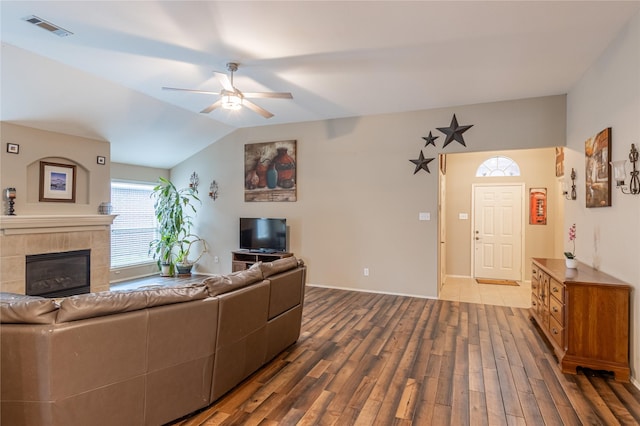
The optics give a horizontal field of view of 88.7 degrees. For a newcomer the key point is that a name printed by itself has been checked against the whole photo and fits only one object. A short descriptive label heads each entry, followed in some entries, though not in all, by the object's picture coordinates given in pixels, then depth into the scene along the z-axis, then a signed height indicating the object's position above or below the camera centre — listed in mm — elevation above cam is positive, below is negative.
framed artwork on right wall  3133 +504
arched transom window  6586 +1011
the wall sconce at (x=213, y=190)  7016 +504
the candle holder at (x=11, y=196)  4340 +200
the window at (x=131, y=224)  6555 -241
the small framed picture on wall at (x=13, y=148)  4355 +846
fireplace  4633 -931
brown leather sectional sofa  1612 -794
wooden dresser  2707 -904
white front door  6570 -293
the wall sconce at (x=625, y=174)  2674 +377
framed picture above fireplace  4805 +450
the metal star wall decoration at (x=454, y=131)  5055 +1321
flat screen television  6074 -387
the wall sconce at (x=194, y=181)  7214 +717
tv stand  6017 -826
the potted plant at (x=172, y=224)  6820 -234
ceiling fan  3398 +1268
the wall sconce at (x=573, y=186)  4109 +399
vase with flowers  3314 -445
